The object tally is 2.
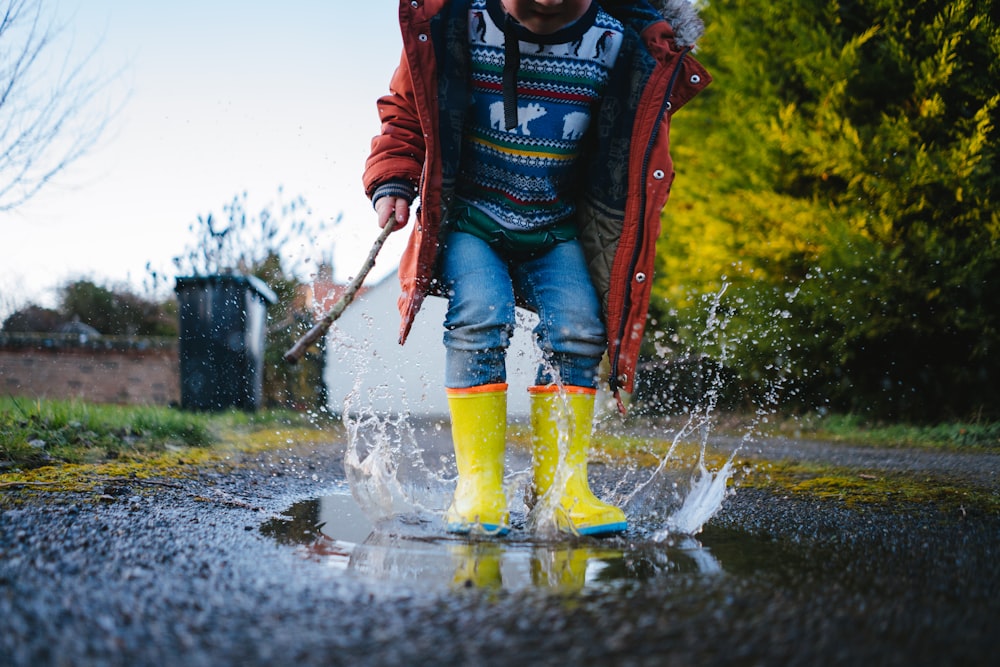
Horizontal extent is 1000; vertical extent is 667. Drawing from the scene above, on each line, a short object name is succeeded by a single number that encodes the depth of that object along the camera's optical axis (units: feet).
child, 7.16
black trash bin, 23.24
